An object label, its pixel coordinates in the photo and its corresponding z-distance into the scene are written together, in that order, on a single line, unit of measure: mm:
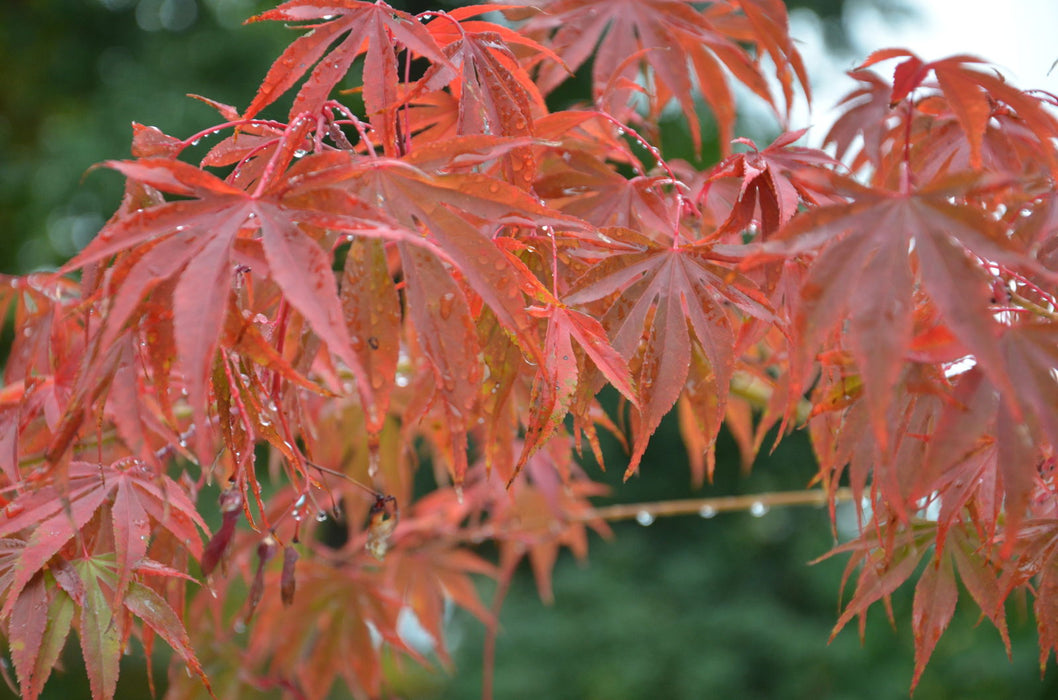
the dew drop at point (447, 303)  713
